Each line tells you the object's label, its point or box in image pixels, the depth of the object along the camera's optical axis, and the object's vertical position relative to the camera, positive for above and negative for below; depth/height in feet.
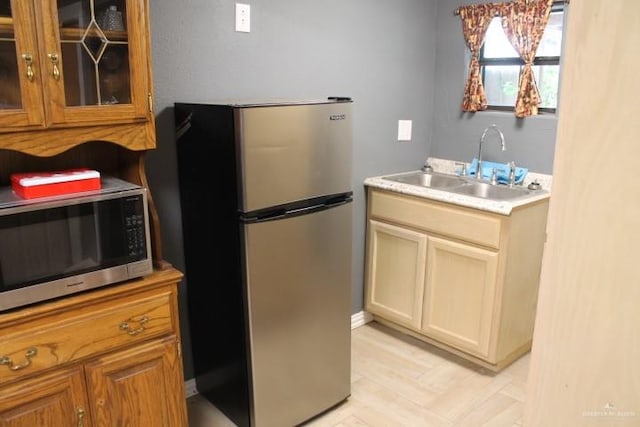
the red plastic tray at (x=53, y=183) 5.06 -0.82
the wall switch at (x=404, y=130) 10.66 -0.51
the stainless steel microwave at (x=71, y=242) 4.89 -1.42
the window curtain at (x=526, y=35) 9.12 +1.28
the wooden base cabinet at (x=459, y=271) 8.48 -2.90
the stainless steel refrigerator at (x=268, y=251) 6.40 -1.98
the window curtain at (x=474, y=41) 9.95 +1.26
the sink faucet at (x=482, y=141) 10.08 -0.71
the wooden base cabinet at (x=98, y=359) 4.97 -2.68
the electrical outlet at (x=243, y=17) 7.75 +1.28
